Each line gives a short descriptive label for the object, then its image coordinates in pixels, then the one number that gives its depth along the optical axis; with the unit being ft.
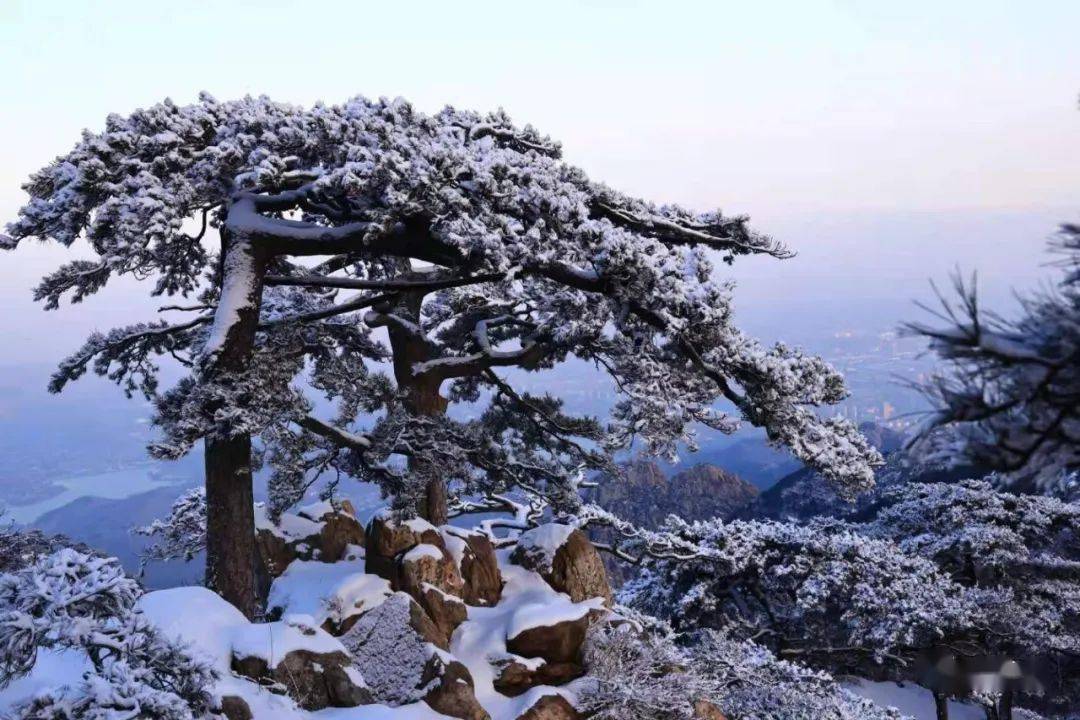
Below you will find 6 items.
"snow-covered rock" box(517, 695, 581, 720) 29.01
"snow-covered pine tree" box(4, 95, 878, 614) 27.22
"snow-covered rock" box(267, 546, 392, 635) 31.37
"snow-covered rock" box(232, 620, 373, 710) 23.26
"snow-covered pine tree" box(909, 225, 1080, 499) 10.59
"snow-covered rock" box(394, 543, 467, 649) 33.47
